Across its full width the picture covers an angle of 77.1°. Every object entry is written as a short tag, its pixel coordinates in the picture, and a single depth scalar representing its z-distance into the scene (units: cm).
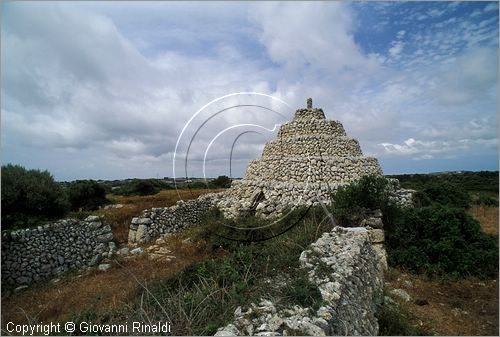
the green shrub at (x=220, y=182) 2473
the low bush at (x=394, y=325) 576
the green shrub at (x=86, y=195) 1733
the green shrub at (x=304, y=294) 401
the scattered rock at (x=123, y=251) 1149
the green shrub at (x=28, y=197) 1052
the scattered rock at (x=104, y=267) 1017
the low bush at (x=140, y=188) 2694
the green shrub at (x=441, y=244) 923
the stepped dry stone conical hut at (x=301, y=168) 1295
